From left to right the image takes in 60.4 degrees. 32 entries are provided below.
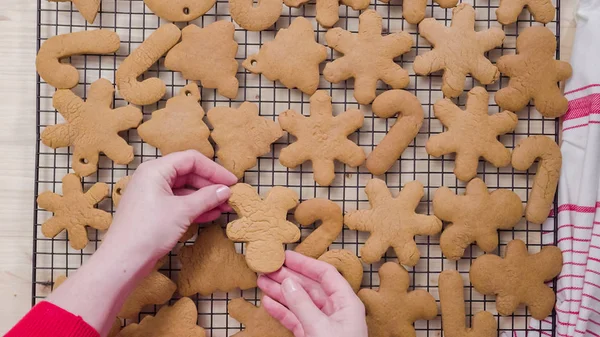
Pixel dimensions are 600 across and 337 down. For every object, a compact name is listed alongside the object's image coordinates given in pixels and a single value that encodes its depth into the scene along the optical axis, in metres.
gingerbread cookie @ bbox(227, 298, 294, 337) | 1.00
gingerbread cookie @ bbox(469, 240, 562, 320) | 1.02
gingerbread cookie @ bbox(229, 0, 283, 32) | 1.01
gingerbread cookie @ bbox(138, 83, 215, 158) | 1.00
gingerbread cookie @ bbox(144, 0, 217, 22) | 1.01
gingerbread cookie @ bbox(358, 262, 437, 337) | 1.00
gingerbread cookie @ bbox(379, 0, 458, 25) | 1.03
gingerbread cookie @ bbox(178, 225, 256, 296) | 1.01
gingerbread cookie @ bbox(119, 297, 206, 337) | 0.99
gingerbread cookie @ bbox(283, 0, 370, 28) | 1.02
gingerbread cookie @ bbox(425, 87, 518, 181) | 1.02
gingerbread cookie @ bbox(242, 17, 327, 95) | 1.01
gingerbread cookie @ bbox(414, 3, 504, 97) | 1.02
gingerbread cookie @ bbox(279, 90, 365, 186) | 1.01
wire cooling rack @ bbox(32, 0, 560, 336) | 1.04
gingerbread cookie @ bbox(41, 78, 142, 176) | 1.00
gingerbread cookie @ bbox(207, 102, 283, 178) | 1.00
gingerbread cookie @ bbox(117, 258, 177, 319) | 0.99
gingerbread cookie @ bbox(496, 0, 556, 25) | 1.03
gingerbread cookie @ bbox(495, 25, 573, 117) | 1.03
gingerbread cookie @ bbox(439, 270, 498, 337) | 1.01
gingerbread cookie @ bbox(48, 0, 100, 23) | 1.02
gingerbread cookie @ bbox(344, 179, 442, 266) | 1.01
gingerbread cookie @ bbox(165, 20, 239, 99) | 1.01
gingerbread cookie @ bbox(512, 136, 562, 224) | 1.03
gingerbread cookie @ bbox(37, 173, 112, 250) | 1.00
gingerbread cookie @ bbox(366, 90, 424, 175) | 1.01
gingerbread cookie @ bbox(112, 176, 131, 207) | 1.00
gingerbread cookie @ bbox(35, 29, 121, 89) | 1.01
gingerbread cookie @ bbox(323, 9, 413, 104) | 1.01
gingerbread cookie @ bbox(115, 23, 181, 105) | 1.01
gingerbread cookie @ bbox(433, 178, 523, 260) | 1.02
